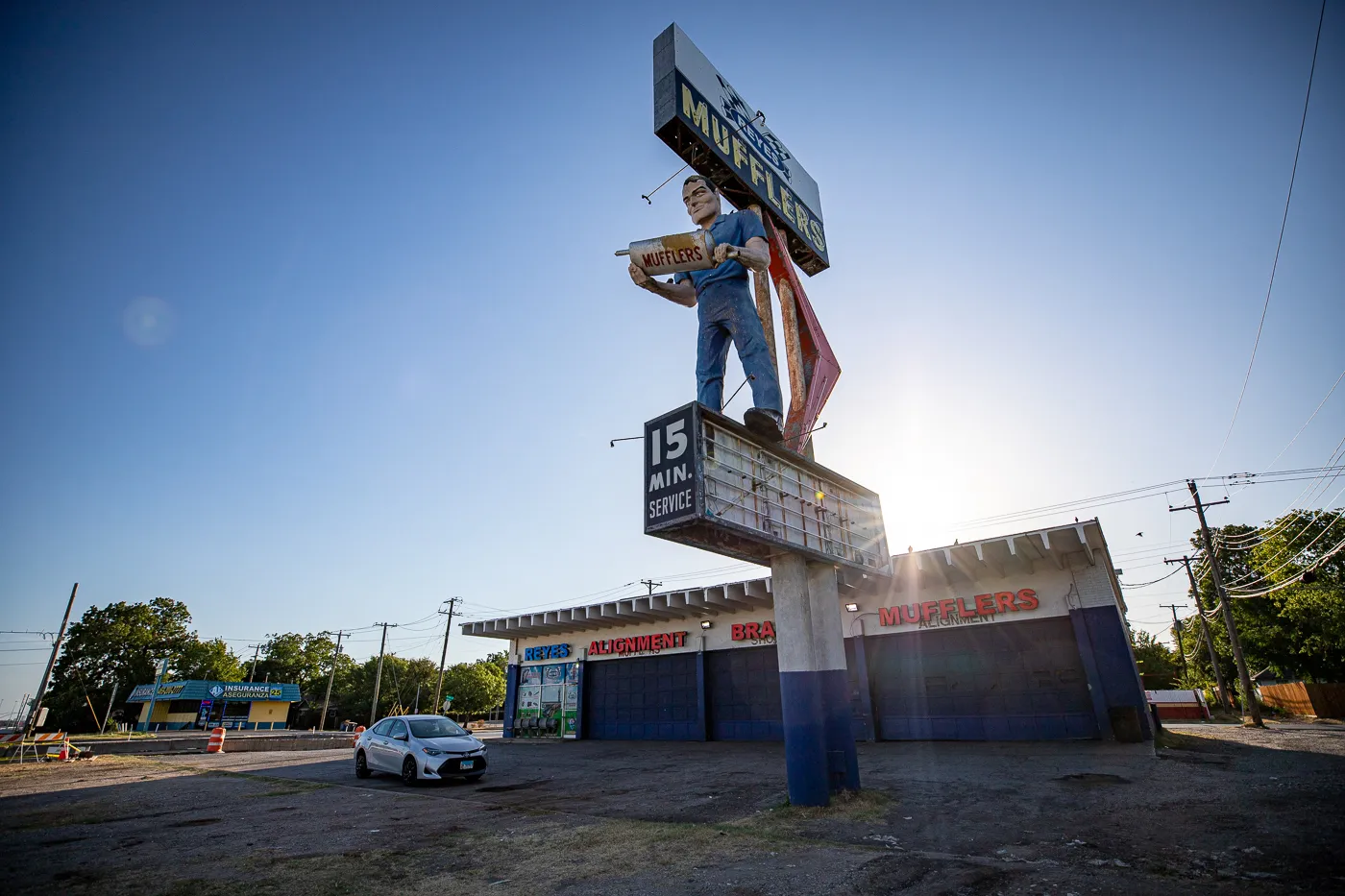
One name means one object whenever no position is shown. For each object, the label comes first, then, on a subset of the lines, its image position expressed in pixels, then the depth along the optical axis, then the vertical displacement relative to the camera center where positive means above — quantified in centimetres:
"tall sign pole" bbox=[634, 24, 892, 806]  814 +287
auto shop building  1656 +31
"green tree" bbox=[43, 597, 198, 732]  5159 +232
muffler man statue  962 +608
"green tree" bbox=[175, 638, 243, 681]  6197 +165
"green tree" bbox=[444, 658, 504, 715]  6925 -179
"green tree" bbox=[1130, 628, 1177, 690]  6569 -21
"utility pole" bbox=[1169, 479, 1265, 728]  2202 +106
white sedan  1278 -162
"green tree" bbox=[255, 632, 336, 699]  7044 +168
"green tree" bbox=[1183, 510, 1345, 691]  3291 +306
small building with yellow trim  5056 -226
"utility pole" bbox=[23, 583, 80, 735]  2502 +29
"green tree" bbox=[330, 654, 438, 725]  6400 -126
